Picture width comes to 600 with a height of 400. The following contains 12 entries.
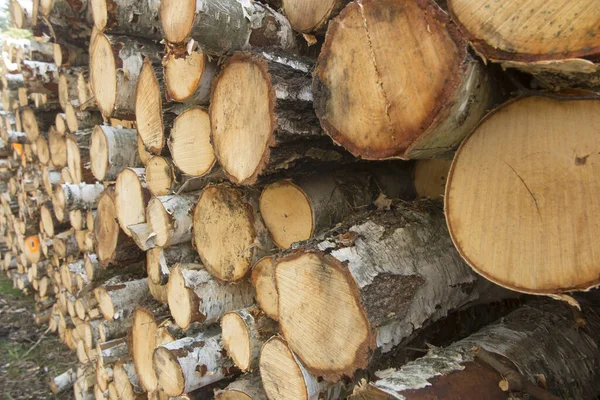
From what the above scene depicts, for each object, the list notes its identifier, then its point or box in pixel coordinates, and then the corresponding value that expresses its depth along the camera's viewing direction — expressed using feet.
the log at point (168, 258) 7.34
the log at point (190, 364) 6.21
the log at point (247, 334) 5.83
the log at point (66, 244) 12.49
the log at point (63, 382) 11.24
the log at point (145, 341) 7.95
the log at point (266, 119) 4.79
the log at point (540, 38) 2.69
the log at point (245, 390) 5.84
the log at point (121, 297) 8.89
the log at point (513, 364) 3.84
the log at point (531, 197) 3.13
